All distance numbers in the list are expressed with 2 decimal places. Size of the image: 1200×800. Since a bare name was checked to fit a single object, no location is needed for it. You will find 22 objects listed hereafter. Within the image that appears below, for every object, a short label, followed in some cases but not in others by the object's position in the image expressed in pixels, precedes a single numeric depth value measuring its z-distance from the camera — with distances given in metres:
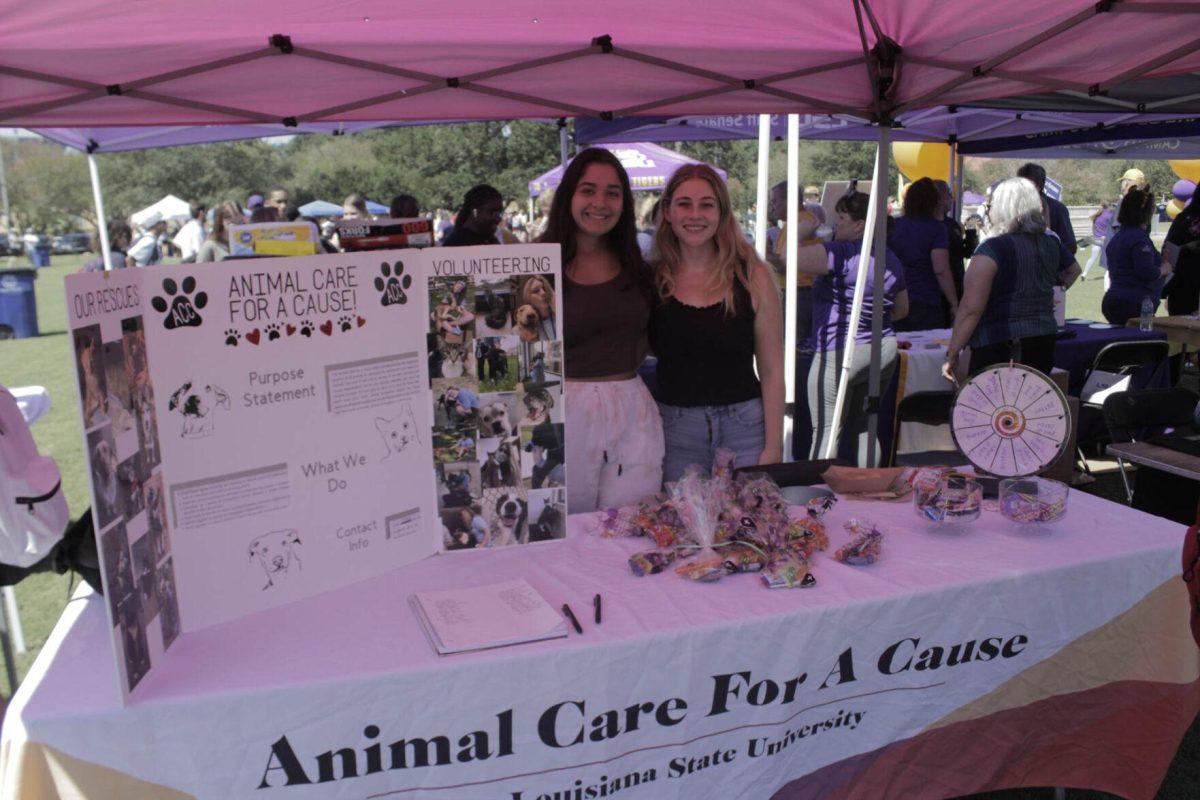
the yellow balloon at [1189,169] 12.89
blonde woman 2.45
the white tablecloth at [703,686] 1.41
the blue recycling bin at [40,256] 24.19
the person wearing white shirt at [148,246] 10.30
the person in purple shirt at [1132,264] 6.48
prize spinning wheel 2.14
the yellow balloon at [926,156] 11.52
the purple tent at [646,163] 12.20
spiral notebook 1.54
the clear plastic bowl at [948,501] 1.99
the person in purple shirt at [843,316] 4.21
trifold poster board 1.35
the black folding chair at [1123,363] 5.12
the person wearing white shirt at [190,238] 12.78
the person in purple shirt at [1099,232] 15.02
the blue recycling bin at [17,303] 11.35
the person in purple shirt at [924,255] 5.53
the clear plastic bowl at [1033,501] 2.01
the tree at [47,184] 49.44
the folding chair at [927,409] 3.92
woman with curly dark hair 2.40
